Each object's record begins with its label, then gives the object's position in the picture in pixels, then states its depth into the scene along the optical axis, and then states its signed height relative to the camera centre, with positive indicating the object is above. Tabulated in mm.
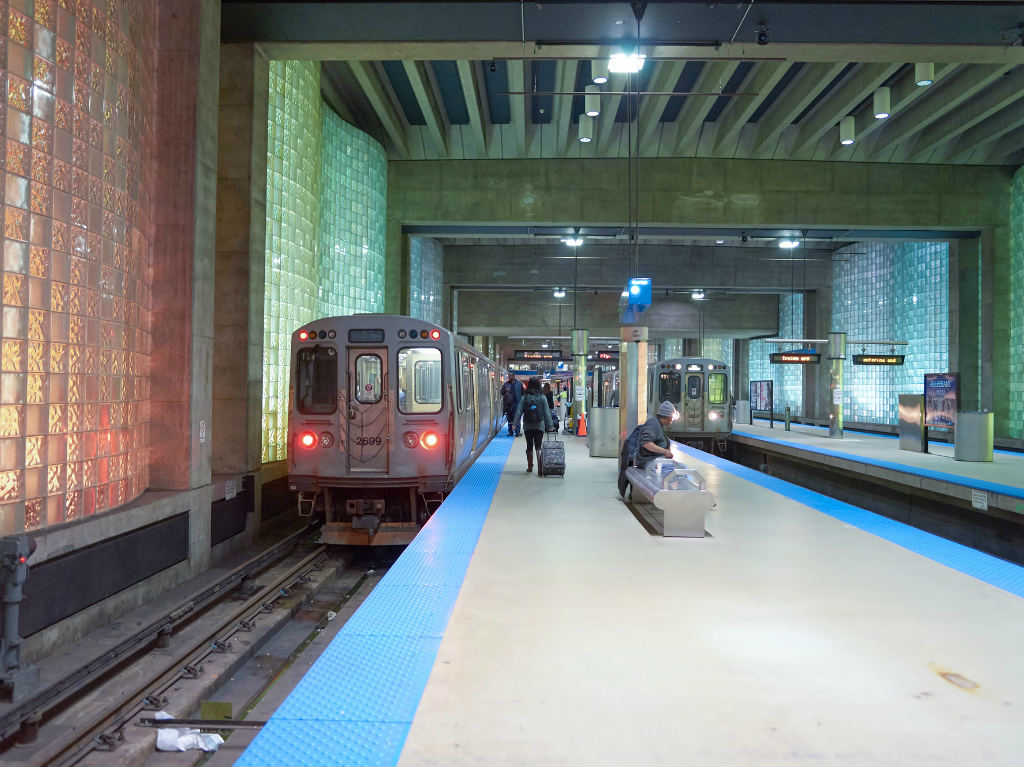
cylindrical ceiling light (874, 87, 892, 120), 14219 +5586
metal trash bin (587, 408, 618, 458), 15438 -829
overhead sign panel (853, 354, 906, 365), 20578 +1007
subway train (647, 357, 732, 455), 22172 -120
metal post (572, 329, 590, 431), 23906 +894
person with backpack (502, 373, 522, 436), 21242 -221
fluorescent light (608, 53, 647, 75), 9508 +4209
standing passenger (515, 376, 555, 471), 12047 -350
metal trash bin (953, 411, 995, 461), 13078 -709
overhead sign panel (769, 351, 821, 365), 21531 +1040
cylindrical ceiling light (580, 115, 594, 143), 16484 +5846
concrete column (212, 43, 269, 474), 10055 +1741
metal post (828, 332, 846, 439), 18922 +645
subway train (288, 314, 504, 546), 9461 -389
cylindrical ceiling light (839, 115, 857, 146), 16141 +5735
